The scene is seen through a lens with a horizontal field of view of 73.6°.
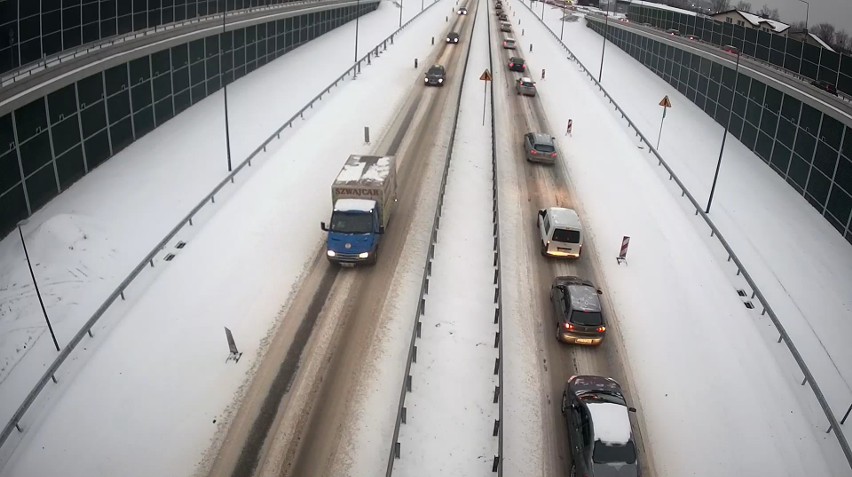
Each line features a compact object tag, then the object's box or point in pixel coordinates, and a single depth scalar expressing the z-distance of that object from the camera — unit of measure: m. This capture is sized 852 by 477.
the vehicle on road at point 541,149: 33.34
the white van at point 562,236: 23.06
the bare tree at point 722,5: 165.73
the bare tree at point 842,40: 119.53
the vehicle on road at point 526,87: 49.61
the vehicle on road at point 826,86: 34.09
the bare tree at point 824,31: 124.69
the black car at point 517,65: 59.03
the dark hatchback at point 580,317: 18.22
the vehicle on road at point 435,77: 51.03
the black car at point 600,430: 13.48
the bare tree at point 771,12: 159.80
